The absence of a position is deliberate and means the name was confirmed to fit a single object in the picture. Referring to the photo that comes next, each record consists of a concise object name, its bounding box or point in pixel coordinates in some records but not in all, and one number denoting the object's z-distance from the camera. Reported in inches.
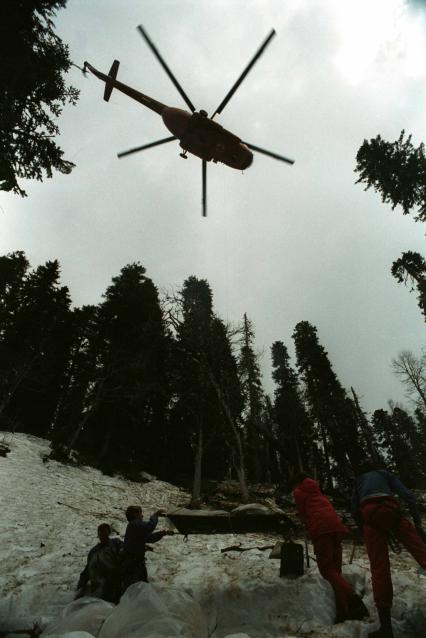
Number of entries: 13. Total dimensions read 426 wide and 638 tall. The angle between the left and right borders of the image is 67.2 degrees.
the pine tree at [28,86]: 273.4
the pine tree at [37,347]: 738.2
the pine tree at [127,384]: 741.3
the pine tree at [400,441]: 1322.6
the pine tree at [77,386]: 694.5
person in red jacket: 154.7
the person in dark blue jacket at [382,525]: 137.2
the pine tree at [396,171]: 613.9
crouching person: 170.7
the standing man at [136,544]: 183.6
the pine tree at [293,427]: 1204.0
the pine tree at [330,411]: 1088.2
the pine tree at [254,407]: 1184.8
